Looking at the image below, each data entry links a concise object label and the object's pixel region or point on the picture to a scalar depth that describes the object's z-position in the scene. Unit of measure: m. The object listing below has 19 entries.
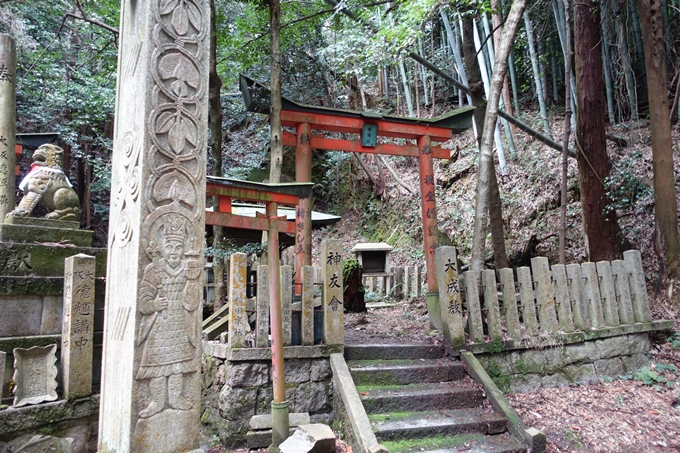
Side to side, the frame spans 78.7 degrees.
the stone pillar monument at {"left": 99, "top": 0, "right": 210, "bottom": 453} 2.86
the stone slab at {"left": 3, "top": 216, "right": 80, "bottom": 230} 4.96
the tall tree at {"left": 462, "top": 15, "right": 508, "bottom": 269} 7.55
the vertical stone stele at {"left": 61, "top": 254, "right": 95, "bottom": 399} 4.05
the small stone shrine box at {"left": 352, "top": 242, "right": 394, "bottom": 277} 10.34
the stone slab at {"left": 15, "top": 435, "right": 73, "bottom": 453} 3.62
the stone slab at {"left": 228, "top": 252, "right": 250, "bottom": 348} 4.63
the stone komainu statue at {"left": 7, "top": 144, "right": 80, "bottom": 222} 5.22
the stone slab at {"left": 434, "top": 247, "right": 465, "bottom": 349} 5.45
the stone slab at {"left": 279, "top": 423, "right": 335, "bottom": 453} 3.74
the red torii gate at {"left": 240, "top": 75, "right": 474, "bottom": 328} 6.42
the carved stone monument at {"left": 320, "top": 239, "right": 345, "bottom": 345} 5.04
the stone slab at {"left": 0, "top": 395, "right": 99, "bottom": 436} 3.62
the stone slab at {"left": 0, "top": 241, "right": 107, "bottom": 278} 4.63
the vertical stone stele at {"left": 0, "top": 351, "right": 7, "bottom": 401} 2.76
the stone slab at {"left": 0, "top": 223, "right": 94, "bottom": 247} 4.80
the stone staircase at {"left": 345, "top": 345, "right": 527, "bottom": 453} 4.23
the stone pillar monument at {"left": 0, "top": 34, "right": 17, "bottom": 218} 6.40
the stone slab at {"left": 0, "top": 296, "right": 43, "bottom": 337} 4.49
